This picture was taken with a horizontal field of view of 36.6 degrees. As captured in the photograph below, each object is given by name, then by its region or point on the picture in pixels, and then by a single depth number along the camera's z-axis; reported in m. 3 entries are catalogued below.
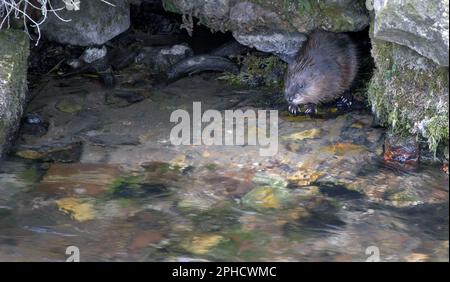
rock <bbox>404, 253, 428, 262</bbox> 4.62
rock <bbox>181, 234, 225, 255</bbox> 4.87
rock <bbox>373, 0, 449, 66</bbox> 5.06
